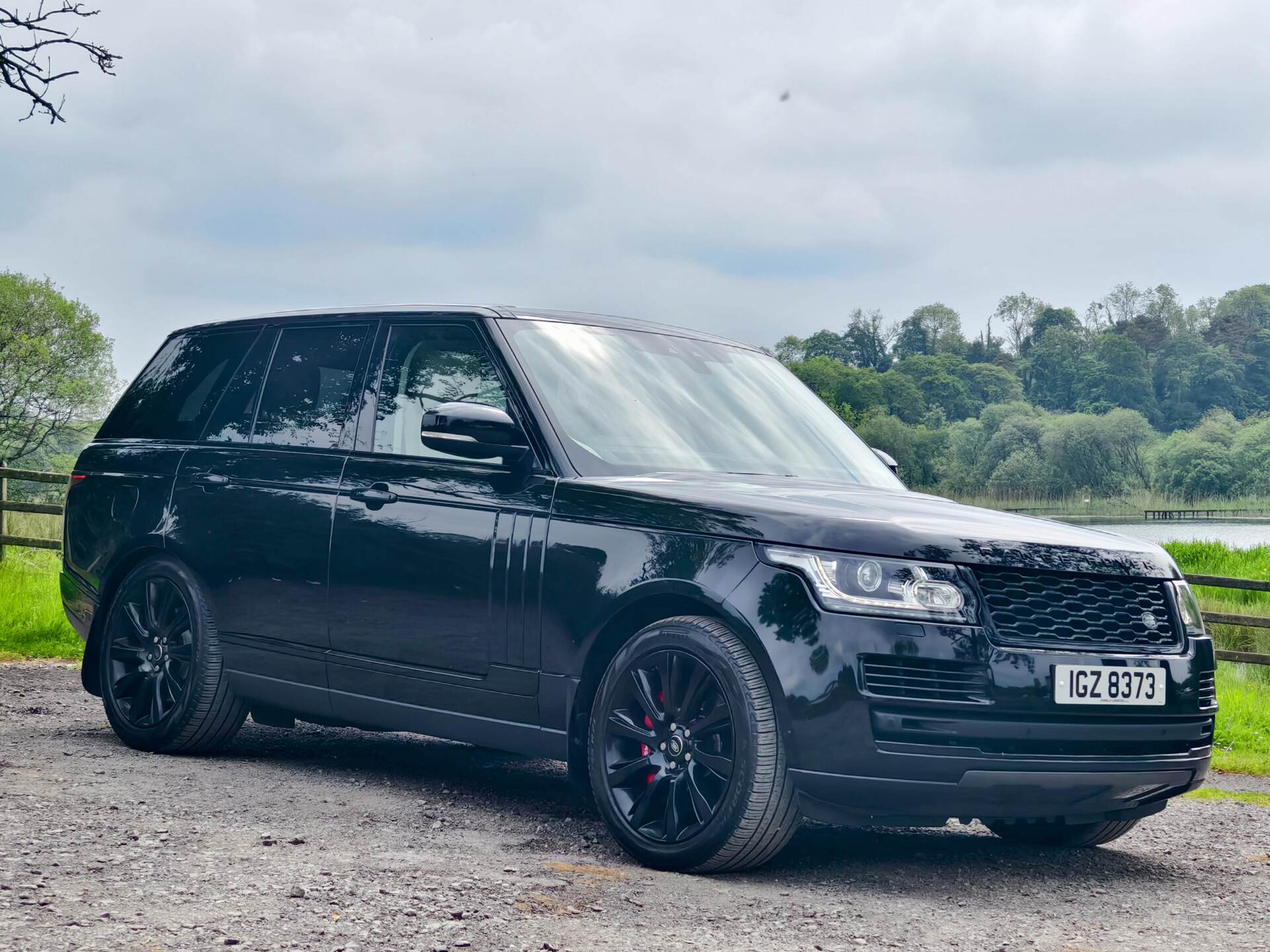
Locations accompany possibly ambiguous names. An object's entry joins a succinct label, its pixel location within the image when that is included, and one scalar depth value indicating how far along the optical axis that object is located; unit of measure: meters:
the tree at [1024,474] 79.44
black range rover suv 4.48
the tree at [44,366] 49.91
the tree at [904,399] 74.31
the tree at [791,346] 82.75
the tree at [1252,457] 91.25
